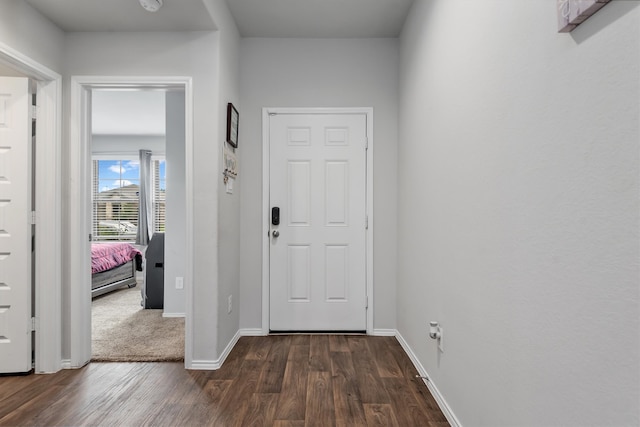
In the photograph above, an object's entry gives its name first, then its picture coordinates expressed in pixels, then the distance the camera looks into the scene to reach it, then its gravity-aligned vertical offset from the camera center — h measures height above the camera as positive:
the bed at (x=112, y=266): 4.65 -0.79
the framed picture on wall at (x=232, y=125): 2.69 +0.68
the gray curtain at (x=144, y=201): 6.41 +0.18
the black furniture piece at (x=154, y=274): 3.92 -0.70
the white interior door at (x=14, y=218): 2.28 -0.05
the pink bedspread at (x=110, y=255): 4.70 -0.64
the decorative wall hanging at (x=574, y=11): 0.85 +0.51
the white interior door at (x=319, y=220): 3.17 -0.07
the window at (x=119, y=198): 6.66 +0.24
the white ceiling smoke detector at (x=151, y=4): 2.02 +1.20
